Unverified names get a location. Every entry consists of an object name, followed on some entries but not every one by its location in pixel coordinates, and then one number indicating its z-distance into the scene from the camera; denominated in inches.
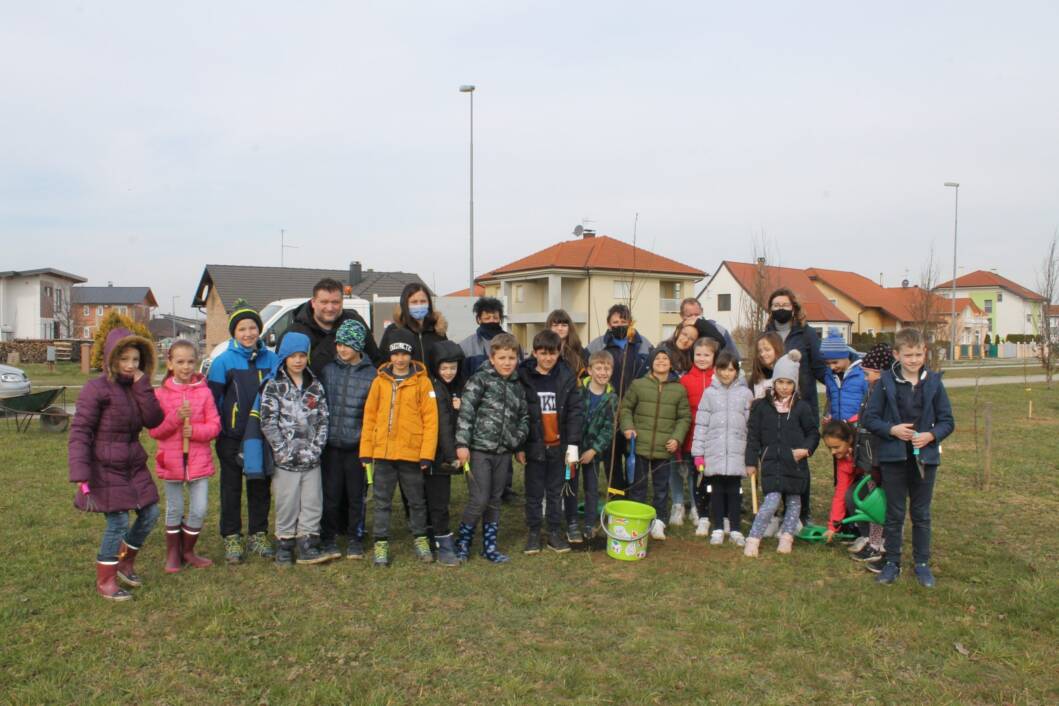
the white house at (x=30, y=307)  1911.9
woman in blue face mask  221.6
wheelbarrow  441.7
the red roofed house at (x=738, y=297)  1946.4
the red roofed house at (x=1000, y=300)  2758.4
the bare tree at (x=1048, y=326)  722.8
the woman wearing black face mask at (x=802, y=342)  241.1
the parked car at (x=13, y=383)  558.3
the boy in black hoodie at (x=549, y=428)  216.7
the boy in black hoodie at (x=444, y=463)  207.6
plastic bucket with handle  206.7
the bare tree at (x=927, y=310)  657.0
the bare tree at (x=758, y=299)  566.6
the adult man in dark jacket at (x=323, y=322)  213.6
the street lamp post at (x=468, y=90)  780.6
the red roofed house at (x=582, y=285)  1421.0
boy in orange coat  200.7
